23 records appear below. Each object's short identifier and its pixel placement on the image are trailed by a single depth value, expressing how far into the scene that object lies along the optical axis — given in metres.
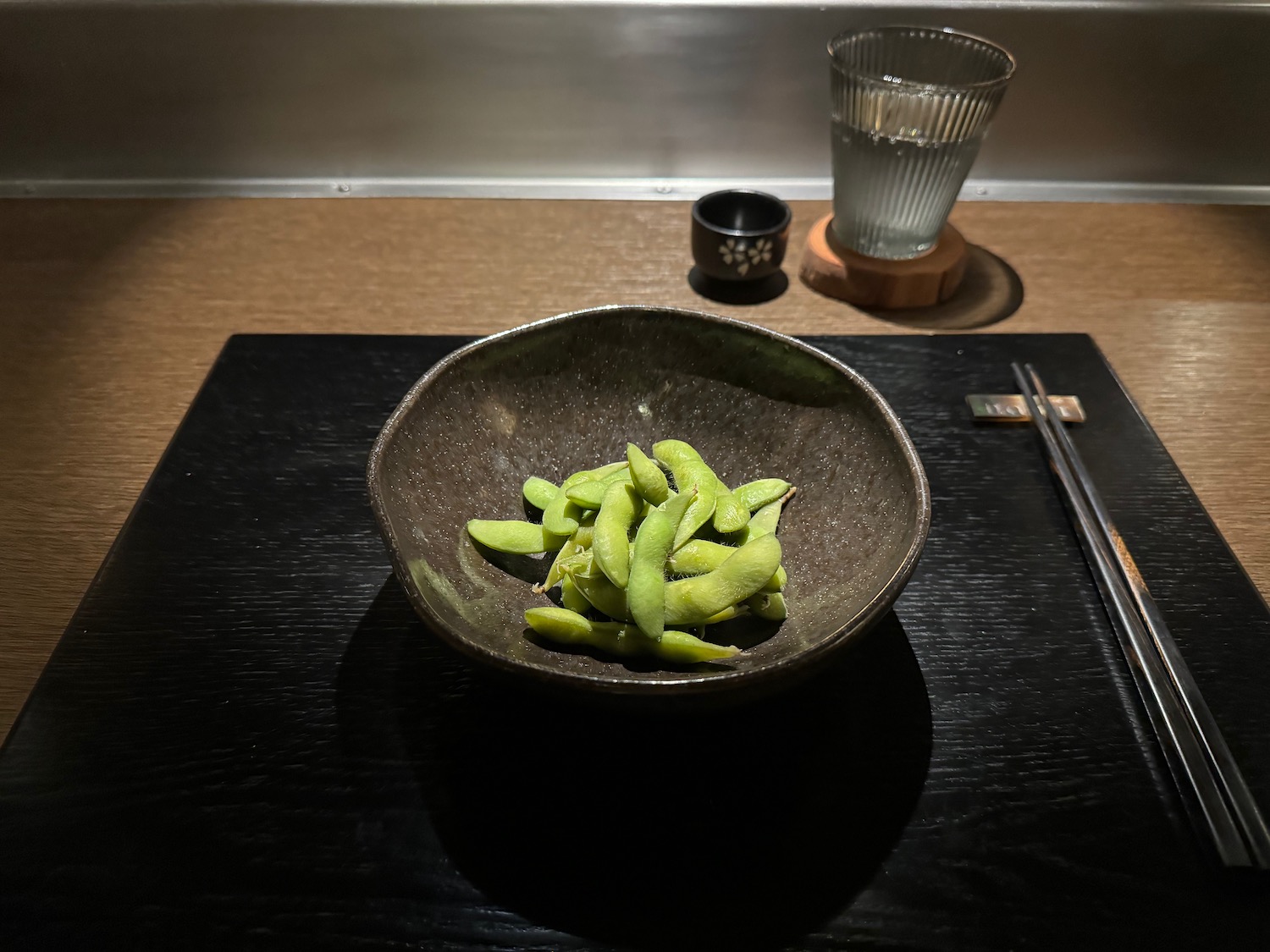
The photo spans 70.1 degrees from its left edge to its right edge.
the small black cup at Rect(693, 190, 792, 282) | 0.47
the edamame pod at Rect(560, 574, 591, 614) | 0.27
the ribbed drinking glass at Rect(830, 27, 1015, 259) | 0.43
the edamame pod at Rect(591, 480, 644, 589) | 0.25
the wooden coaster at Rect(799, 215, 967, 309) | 0.48
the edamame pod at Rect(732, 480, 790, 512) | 0.30
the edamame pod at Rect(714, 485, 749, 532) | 0.28
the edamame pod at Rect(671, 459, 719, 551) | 0.28
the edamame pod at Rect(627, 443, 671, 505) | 0.28
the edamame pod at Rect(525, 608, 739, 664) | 0.24
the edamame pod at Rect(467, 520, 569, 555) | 0.29
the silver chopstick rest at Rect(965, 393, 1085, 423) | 0.37
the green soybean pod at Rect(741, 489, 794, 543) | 0.29
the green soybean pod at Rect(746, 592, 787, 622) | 0.27
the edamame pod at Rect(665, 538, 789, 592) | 0.27
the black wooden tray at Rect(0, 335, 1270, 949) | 0.22
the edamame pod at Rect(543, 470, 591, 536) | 0.28
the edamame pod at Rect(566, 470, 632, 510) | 0.28
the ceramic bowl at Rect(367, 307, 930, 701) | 0.25
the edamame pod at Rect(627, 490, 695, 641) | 0.24
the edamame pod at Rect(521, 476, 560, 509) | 0.30
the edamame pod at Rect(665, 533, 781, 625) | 0.25
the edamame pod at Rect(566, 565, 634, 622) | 0.26
